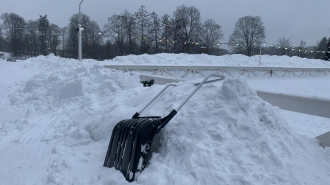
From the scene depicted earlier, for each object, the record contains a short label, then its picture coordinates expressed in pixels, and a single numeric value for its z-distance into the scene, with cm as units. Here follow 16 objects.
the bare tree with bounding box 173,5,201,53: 5656
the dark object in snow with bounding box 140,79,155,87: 1109
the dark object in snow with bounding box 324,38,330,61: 5731
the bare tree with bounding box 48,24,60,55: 6438
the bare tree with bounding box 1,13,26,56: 6675
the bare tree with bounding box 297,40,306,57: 7146
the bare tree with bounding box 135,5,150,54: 5466
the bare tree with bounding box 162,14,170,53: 5609
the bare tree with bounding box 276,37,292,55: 7841
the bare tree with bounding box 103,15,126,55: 5334
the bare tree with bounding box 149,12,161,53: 5519
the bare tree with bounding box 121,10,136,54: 5272
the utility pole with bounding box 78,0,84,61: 2134
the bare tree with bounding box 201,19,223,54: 6162
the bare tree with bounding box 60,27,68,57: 6439
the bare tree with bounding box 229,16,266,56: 6569
